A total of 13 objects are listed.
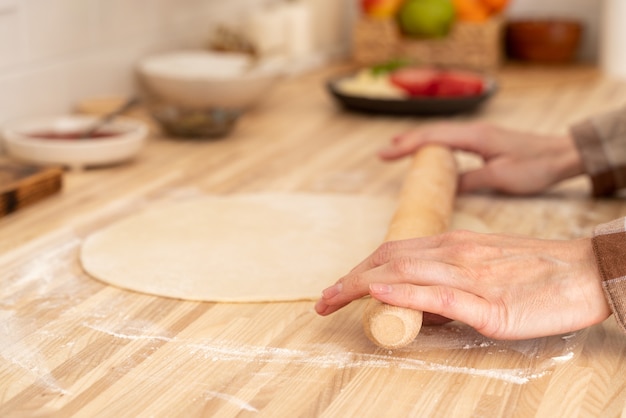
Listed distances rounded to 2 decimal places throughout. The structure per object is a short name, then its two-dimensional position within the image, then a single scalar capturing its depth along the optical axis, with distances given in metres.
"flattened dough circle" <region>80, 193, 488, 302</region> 1.07
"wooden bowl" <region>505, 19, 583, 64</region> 2.64
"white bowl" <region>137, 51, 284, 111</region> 1.88
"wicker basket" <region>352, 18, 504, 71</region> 2.50
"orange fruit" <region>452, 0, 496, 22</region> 2.52
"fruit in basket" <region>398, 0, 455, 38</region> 2.46
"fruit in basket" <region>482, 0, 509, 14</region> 2.54
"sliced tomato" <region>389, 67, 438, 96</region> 1.98
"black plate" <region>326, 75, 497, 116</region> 1.93
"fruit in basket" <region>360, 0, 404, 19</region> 2.51
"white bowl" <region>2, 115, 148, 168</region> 1.55
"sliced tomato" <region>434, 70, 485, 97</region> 1.97
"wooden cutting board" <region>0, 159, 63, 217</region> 1.34
